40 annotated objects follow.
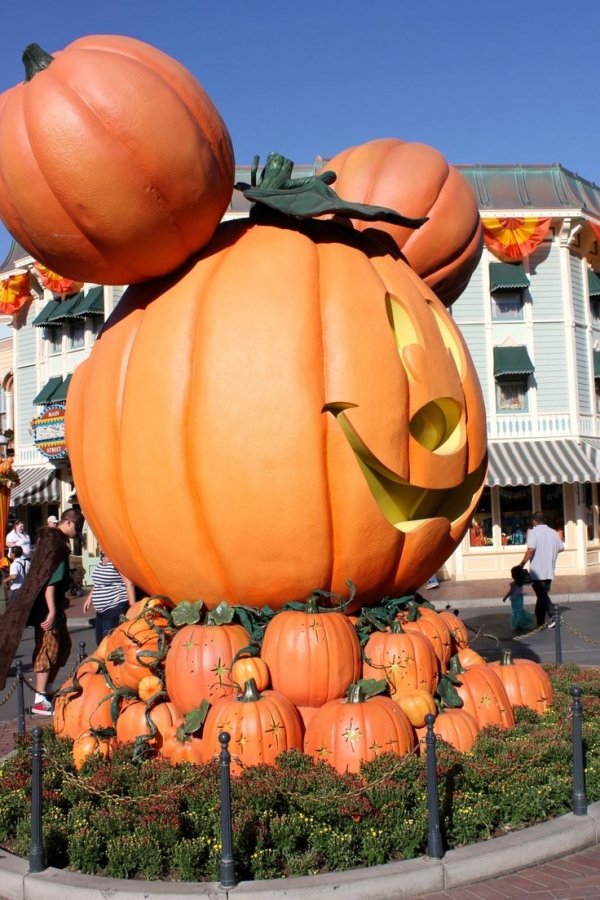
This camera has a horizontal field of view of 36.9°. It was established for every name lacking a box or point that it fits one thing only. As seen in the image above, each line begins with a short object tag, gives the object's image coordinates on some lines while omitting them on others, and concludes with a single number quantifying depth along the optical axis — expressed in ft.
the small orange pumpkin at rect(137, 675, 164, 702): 17.19
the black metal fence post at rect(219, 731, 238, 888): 12.21
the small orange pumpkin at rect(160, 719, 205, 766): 15.87
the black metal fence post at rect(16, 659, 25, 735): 22.06
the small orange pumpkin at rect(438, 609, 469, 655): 19.17
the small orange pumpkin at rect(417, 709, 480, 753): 16.19
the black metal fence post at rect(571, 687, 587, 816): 14.71
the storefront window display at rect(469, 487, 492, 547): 74.23
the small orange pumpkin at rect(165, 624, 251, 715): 16.24
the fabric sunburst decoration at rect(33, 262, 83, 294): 78.54
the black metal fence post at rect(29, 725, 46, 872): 12.95
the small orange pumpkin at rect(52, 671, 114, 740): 17.62
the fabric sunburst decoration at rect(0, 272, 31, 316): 84.74
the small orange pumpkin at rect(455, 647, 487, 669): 18.61
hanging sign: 77.00
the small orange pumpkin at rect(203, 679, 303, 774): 15.10
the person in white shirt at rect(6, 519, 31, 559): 56.95
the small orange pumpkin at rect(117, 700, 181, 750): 16.63
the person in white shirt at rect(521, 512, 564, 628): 38.37
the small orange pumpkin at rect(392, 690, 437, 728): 16.14
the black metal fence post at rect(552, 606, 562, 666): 29.17
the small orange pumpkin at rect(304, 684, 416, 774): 15.02
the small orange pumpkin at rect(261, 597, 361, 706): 15.97
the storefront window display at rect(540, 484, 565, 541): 75.15
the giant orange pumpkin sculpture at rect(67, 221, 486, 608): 16.29
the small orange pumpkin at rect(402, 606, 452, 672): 17.93
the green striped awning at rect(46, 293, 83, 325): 77.36
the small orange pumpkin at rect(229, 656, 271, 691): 15.94
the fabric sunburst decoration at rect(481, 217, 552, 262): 73.20
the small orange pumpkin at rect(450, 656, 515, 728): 17.17
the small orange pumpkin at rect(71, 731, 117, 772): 16.52
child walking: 40.11
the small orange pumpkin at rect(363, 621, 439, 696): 16.52
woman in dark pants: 28.78
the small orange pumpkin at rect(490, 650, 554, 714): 18.69
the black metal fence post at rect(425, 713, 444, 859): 12.91
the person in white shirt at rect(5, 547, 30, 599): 49.47
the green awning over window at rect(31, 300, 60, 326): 79.69
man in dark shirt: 25.30
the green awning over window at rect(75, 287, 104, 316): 76.18
